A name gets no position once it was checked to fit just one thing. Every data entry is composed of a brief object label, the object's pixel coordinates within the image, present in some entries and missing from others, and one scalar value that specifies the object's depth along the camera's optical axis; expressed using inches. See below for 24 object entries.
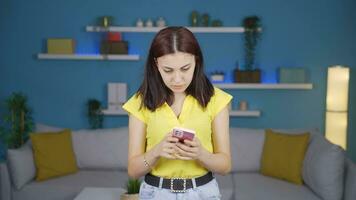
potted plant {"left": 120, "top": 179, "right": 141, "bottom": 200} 119.4
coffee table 133.6
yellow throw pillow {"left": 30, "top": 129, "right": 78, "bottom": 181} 160.4
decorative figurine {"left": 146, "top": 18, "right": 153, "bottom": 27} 192.5
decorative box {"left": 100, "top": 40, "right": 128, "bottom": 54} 194.1
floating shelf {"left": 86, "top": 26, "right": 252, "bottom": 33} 190.9
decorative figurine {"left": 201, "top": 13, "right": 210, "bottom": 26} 191.6
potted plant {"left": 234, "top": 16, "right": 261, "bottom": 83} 189.2
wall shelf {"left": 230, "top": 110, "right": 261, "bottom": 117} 193.5
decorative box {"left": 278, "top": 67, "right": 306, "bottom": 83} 190.5
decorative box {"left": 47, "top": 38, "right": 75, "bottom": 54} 194.5
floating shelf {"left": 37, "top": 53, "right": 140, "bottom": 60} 193.6
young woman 56.9
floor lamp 181.2
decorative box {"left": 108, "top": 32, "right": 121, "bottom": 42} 194.7
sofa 140.8
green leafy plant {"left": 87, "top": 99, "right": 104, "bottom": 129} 197.0
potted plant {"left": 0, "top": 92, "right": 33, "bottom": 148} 190.9
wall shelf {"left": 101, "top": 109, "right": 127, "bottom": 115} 197.8
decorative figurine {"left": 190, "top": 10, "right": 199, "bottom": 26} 191.8
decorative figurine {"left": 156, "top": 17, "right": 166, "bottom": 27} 192.4
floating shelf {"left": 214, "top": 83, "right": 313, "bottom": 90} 189.9
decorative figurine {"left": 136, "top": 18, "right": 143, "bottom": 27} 192.7
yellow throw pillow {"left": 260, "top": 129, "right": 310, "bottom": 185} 155.6
